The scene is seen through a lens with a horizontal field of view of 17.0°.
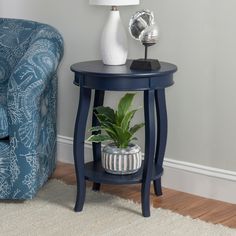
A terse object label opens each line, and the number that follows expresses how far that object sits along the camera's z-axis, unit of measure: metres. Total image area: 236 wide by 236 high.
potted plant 3.70
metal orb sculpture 3.57
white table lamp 3.73
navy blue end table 3.48
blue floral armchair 3.61
